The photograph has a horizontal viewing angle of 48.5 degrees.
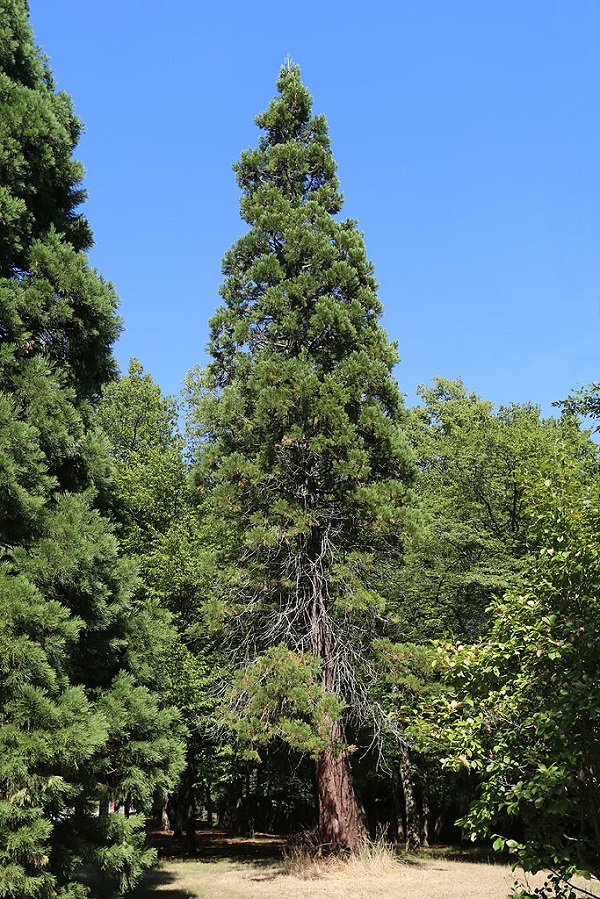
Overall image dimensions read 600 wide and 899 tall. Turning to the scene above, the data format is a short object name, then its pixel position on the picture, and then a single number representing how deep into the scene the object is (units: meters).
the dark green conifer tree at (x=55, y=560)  5.76
